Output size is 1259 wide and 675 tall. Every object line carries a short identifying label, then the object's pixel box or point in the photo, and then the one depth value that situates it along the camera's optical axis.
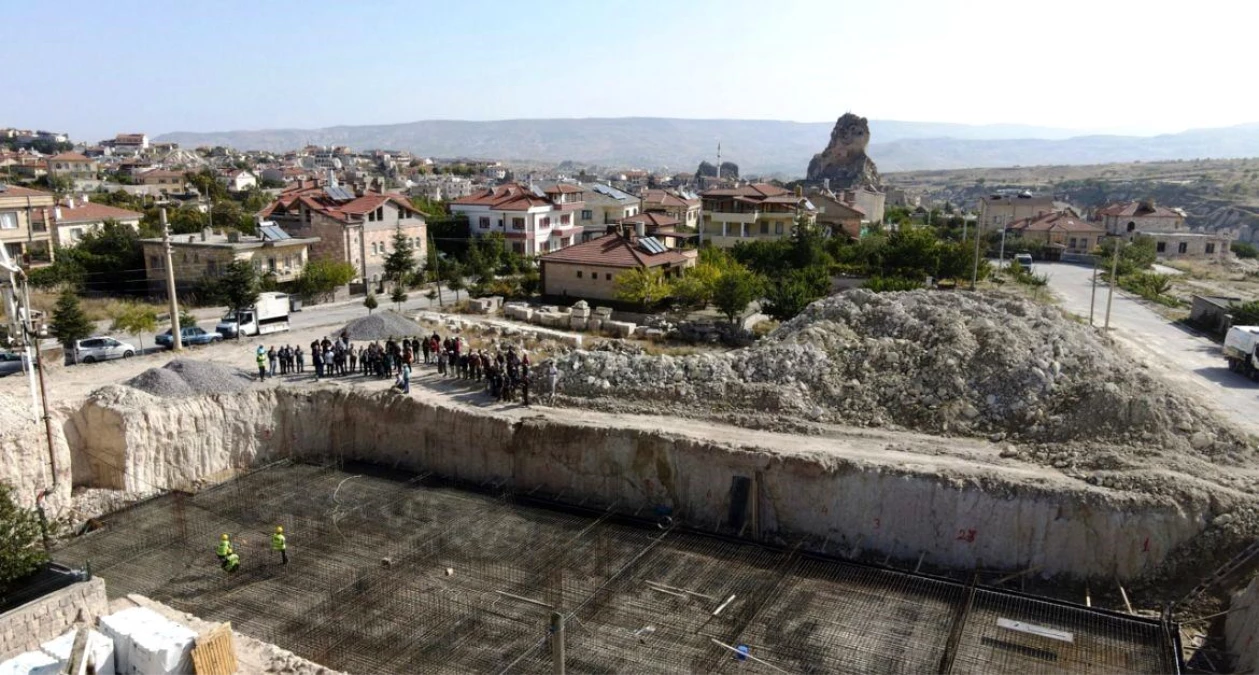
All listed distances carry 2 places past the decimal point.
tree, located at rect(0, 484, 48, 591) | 13.30
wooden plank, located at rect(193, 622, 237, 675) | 11.46
